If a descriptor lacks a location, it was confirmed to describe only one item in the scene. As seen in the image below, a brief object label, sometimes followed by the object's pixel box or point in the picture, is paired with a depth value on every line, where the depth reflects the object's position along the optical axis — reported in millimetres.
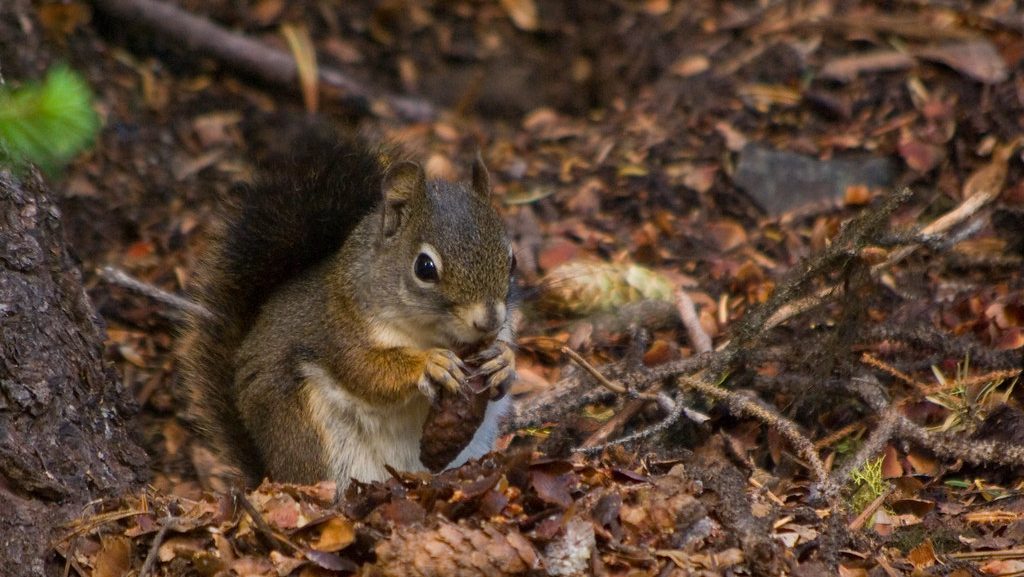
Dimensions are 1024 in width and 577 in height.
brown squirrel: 6305
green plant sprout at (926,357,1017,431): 6801
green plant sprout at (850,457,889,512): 6195
